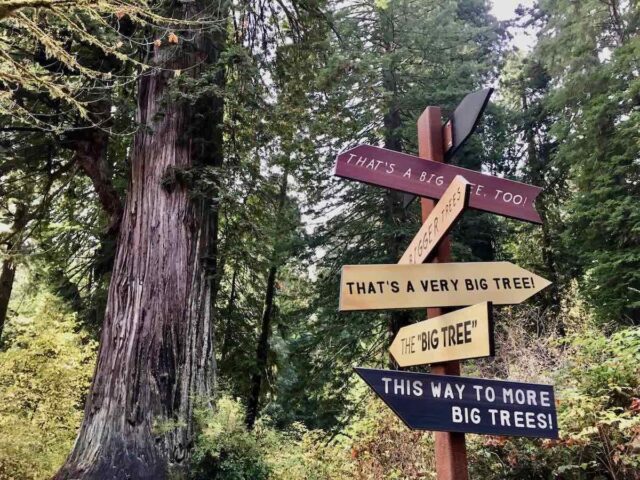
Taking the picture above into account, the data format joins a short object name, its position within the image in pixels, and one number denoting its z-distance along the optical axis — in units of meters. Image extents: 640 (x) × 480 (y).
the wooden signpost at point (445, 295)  2.41
